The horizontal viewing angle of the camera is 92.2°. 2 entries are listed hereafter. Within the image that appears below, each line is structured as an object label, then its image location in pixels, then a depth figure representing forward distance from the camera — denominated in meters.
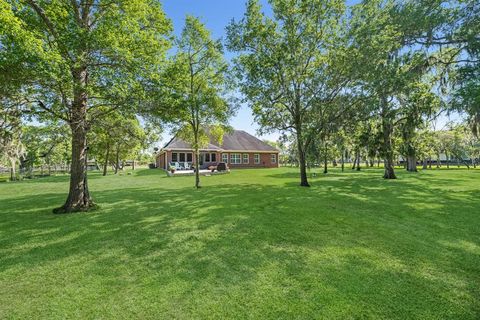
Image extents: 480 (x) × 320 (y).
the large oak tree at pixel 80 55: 5.53
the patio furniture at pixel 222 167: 27.73
